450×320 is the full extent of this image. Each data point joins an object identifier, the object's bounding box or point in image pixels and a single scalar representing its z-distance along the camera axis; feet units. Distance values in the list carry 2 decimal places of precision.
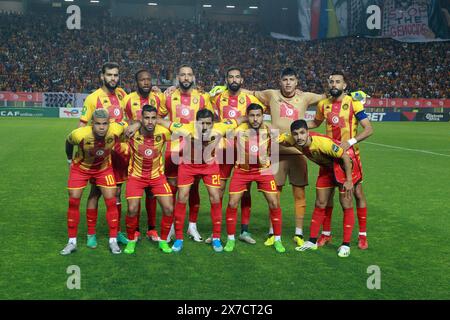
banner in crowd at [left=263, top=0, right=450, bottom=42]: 112.57
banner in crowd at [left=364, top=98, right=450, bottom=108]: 117.60
